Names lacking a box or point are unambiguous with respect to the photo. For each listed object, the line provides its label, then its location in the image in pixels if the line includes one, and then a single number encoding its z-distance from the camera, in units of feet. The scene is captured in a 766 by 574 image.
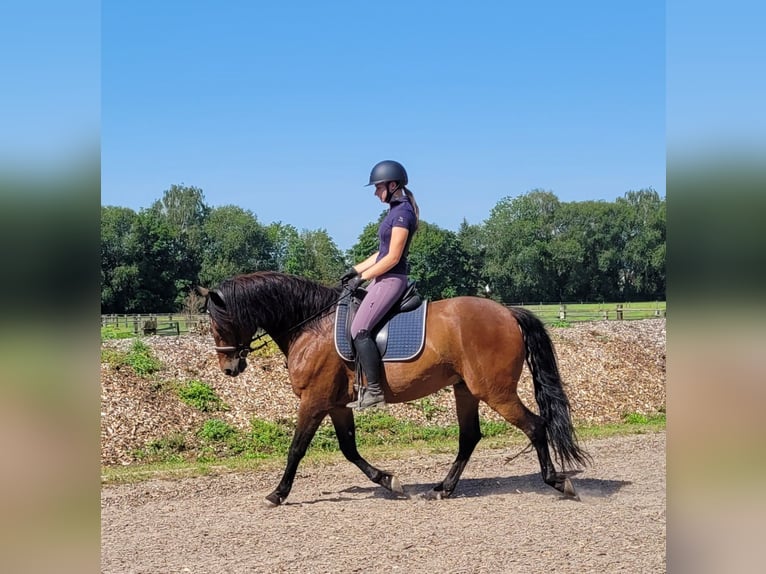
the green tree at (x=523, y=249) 179.01
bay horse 22.62
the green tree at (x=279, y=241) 205.26
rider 22.21
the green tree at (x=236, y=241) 197.67
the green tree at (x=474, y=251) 181.68
